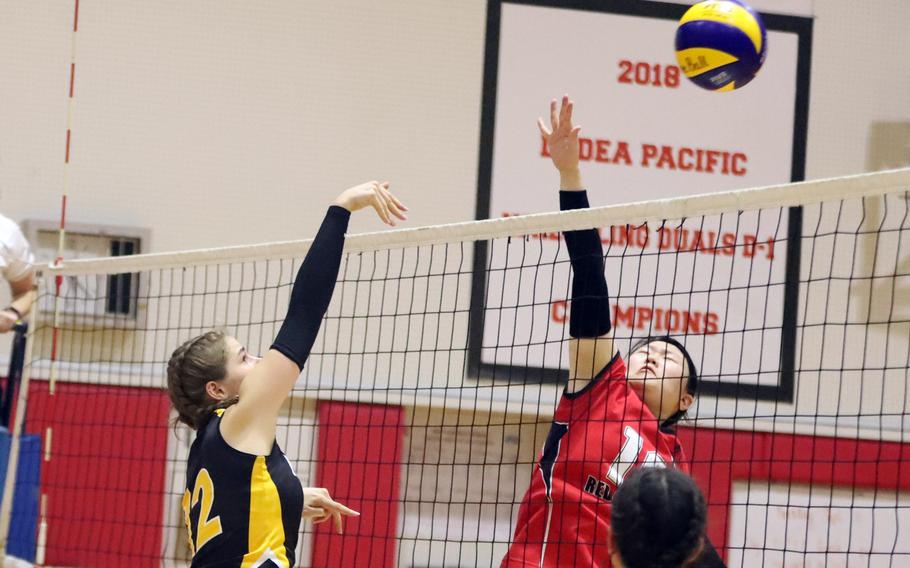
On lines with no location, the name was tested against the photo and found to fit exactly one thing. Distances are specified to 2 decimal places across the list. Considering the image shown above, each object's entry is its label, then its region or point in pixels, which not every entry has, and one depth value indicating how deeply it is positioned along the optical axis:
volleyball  7.54
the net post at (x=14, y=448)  9.91
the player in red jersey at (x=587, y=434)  6.00
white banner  13.88
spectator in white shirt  10.91
